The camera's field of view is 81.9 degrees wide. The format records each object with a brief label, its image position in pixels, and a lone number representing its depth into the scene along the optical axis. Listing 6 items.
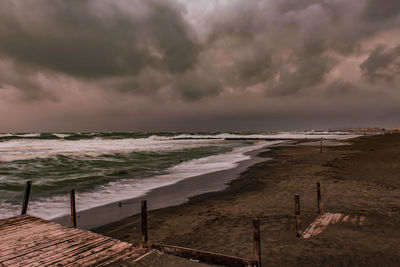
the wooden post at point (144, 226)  5.98
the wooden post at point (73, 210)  8.89
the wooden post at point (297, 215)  6.75
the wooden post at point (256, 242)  4.60
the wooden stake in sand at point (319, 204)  8.63
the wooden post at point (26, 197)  9.41
